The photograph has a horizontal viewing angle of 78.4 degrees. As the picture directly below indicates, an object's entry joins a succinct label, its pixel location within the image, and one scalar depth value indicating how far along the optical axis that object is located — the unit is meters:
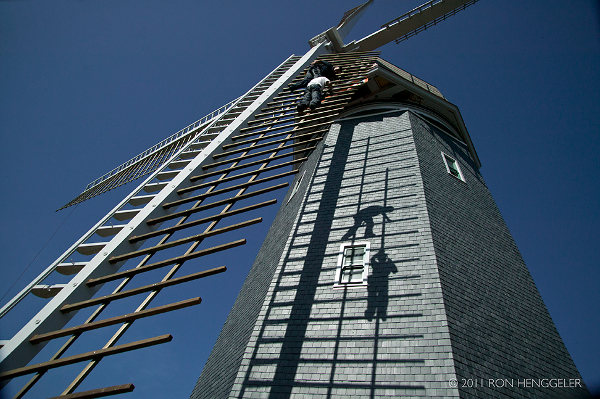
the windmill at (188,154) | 3.59
